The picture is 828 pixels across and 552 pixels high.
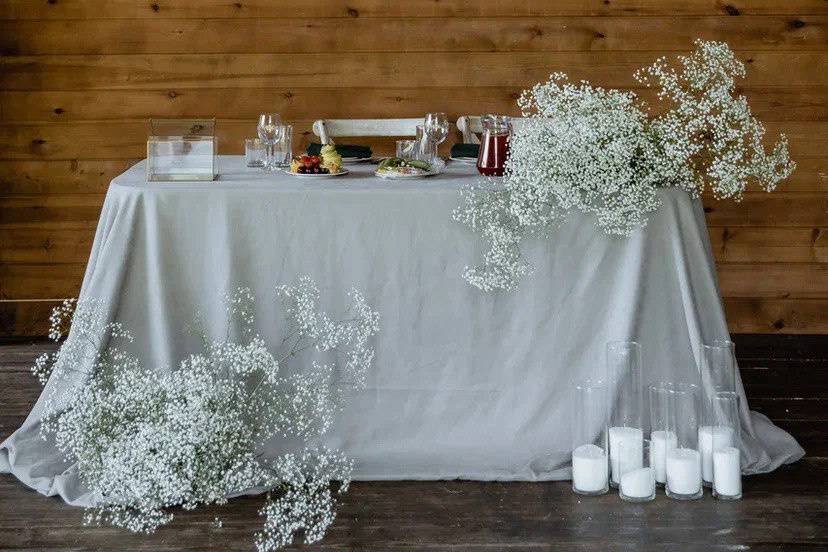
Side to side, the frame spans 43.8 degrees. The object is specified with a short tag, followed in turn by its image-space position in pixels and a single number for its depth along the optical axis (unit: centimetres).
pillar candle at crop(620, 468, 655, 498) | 240
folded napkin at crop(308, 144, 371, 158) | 295
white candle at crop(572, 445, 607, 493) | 244
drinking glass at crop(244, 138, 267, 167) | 288
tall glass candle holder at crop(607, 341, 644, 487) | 243
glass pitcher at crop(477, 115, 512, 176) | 266
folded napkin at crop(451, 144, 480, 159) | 302
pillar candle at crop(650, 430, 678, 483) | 243
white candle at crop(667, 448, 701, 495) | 240
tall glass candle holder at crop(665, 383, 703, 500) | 240
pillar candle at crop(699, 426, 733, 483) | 242
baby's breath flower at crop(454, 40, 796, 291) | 246
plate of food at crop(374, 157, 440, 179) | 263
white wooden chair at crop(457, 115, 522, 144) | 345
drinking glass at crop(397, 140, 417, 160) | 281
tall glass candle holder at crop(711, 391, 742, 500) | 239
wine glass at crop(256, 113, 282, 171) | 281
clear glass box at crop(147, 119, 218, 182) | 259
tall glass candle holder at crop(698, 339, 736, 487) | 243
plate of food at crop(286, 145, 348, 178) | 268
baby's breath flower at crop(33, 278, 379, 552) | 231
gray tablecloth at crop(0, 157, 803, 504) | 252
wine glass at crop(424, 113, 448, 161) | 285
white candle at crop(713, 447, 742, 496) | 239
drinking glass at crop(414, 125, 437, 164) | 285
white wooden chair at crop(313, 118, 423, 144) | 339
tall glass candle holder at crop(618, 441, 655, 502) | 240
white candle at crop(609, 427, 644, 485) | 243
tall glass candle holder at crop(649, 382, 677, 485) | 239
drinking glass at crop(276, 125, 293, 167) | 285
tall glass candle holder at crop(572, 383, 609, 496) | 244
